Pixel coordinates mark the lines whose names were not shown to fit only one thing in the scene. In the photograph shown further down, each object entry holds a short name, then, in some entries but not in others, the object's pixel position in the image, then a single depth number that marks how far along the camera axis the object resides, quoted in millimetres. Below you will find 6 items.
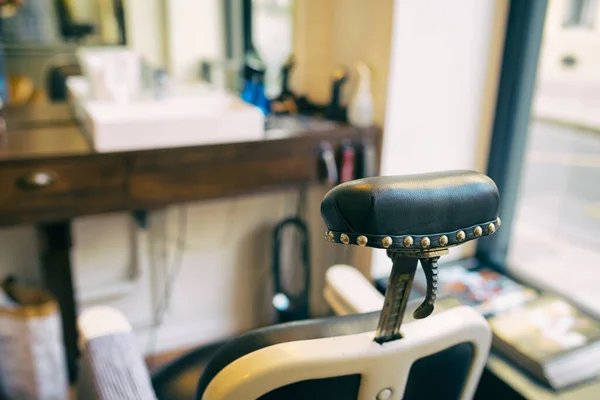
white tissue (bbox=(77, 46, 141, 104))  1733
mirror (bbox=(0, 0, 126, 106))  1676
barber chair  661
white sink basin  1510
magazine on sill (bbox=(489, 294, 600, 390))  1314
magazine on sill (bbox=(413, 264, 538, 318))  1636
